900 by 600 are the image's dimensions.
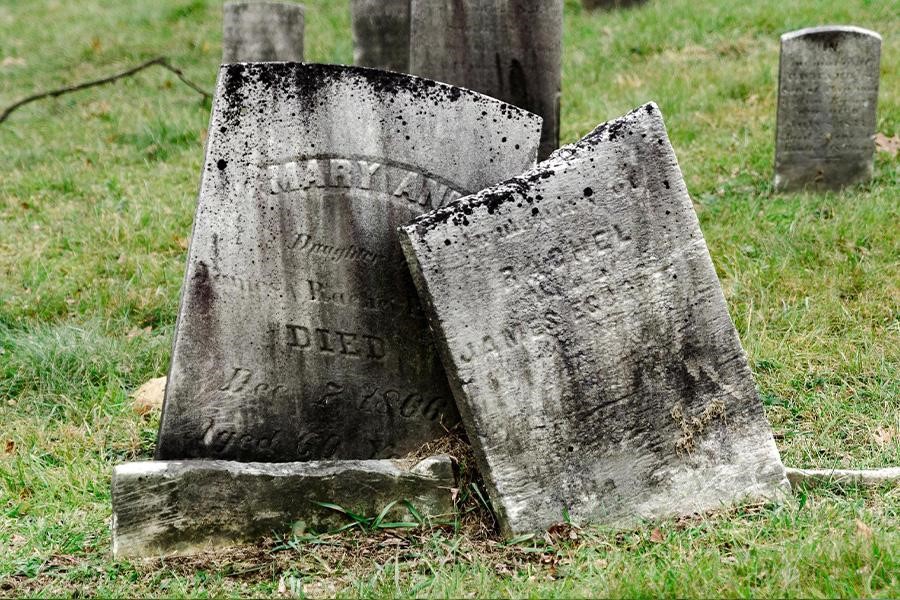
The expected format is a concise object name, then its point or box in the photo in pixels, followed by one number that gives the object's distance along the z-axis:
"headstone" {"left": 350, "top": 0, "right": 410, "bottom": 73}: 15.56
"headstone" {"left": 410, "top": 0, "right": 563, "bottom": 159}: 8.59
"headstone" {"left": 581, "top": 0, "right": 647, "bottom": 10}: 21.09
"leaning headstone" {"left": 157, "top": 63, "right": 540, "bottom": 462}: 6.14
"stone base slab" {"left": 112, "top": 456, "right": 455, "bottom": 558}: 5.73
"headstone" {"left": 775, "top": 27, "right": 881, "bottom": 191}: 11.34
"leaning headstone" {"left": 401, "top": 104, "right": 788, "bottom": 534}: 5.83
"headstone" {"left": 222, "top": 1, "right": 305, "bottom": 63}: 15.60
